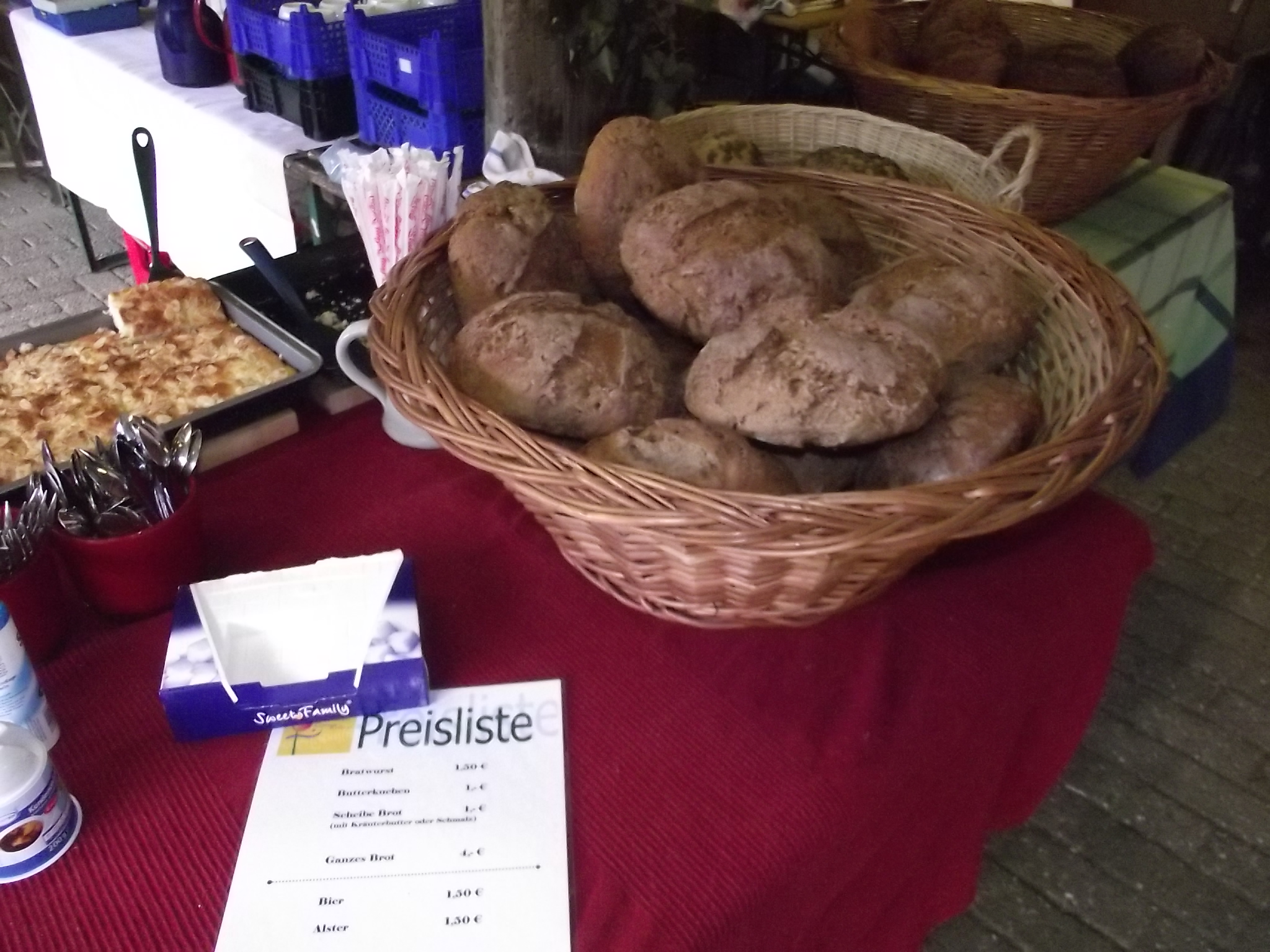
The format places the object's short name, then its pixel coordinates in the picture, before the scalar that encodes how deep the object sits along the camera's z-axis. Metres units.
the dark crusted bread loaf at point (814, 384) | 0.60
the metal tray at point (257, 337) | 0.86
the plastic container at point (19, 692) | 0.55
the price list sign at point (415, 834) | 0.52
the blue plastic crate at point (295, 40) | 1.61
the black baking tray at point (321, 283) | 1.06
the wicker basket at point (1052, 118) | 1.25
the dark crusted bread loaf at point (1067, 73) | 1.38
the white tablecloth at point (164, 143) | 1.79
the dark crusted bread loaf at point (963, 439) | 0.64
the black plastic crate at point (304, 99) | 1.69
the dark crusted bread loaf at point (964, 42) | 1.39
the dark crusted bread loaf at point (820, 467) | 0.68
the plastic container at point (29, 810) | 0.50
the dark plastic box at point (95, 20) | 2.26
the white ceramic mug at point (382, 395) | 0.77
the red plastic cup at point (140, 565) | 0.66
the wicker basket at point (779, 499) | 0.54
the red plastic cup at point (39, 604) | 0.64
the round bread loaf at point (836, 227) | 0.85
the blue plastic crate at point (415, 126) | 1.47
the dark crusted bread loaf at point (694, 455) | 0.59
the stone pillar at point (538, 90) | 1.29
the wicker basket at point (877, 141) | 1.16
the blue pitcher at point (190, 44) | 1.90
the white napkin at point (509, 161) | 1.14
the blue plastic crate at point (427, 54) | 1.41
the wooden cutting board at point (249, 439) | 0.89
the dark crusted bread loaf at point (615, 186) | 0.83
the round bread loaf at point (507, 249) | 0.77
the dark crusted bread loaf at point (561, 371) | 0.66
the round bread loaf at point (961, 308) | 0.74
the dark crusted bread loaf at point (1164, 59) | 1.38
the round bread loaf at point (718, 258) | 0.73
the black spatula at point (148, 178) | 1.02
